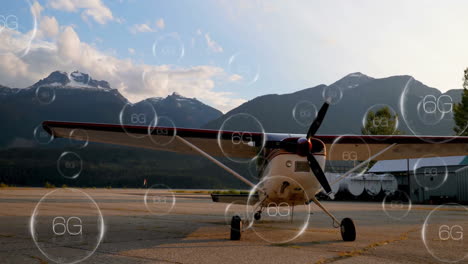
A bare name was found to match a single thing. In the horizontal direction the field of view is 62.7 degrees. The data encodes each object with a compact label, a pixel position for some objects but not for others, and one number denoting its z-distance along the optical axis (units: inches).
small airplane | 310.2
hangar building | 1295.5
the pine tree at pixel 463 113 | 1704.0
